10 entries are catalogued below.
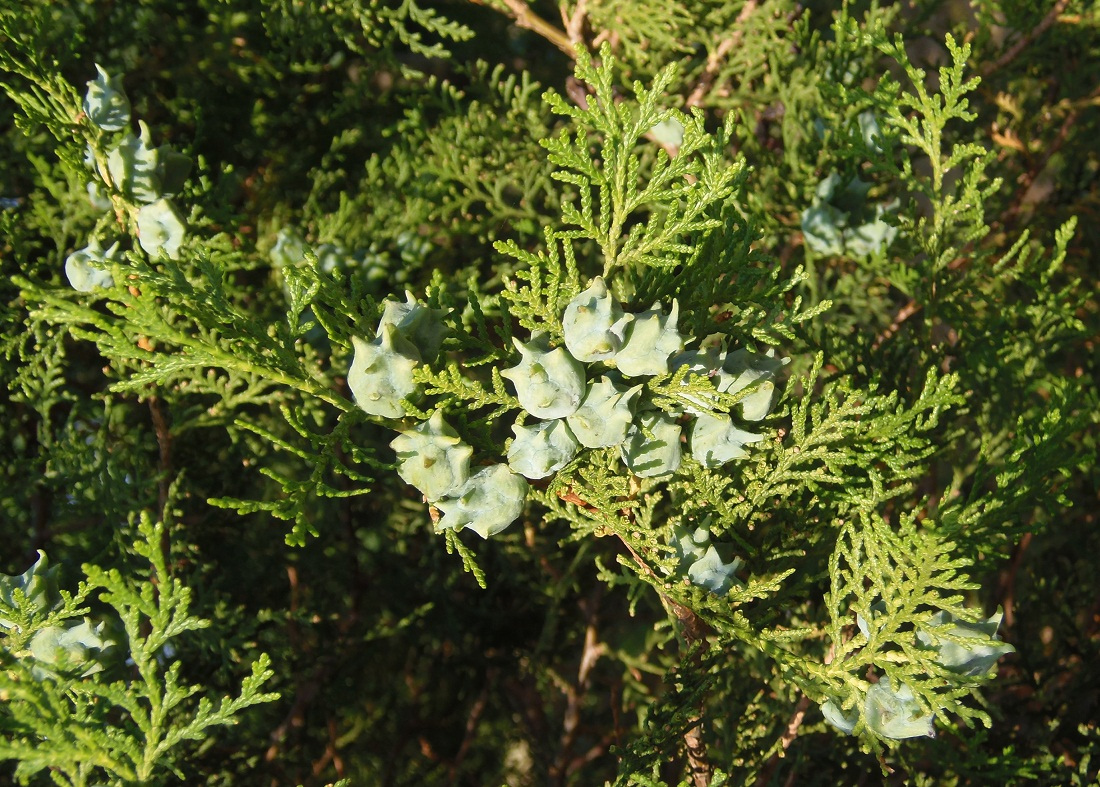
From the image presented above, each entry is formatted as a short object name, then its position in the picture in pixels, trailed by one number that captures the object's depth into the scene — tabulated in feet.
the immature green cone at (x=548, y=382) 1.14
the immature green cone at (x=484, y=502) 1.19
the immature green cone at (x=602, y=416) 1.16
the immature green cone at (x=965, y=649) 1.23
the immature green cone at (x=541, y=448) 1.18
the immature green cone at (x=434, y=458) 1.17
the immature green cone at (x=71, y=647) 1.26
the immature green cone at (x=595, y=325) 1.14
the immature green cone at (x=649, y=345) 1.15
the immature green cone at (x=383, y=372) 1.18
